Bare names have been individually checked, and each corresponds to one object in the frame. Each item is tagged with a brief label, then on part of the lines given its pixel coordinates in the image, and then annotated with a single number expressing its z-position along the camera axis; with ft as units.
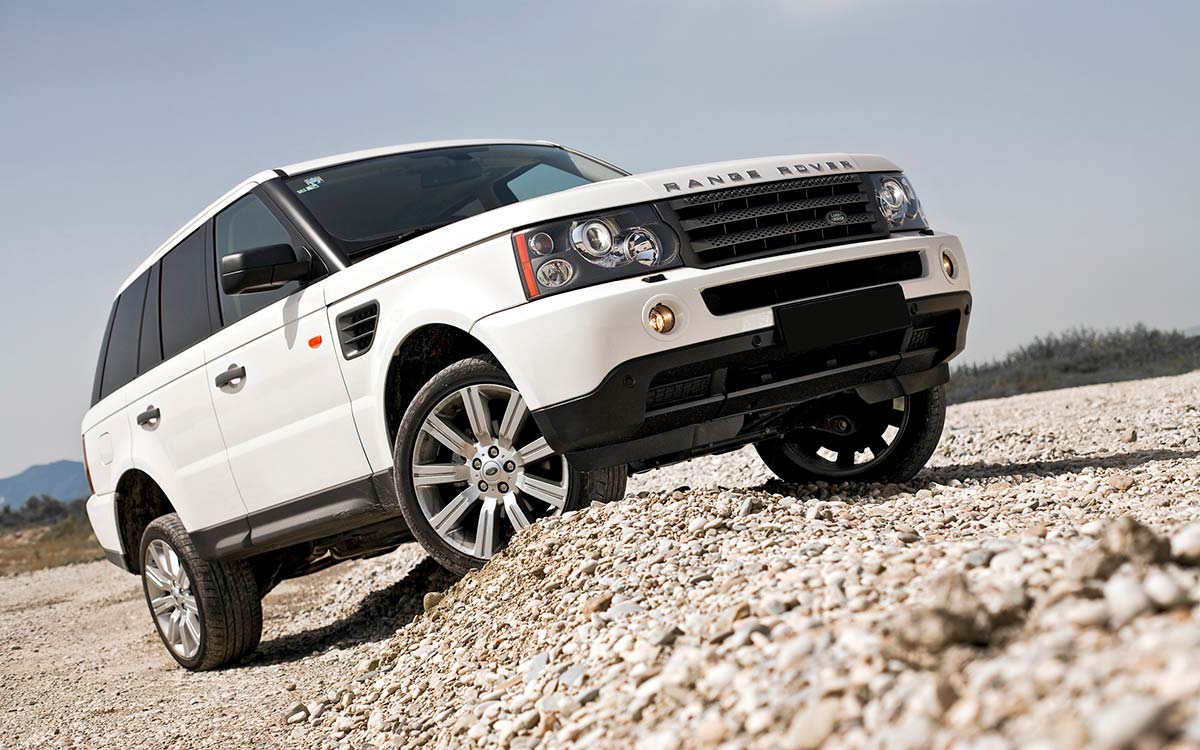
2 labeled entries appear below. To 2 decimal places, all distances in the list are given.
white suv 13.23
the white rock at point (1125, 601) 6.98
